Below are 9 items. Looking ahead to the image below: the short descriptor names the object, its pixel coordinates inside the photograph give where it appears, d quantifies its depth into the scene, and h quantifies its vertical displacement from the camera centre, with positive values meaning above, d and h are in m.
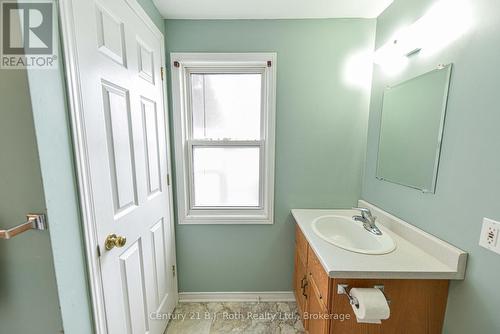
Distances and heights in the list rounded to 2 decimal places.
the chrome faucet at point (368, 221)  1.25 -0.54
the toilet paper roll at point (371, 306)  0.83 -0.71
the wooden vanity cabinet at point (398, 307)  0.94 -0.82
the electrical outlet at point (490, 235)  0.74 -0.37
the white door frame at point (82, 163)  0.68 -0.09
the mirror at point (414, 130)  1.00 +0.07
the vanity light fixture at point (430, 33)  0.90 +0.59
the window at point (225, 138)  1.60 +0.02
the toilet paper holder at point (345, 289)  0.93 -0.72
